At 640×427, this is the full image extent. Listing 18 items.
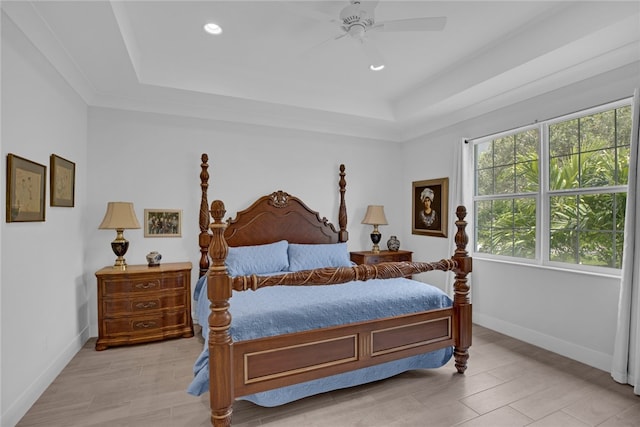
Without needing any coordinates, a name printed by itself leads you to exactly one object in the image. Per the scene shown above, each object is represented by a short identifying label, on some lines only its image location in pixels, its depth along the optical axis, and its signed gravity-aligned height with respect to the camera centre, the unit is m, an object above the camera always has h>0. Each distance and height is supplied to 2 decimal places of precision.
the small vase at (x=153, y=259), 3.64 -0.53
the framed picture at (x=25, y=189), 2.08 +0.15
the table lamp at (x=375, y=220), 4.84 -0.10
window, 2.96 +0.27
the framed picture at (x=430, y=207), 4.55 +0.10
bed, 1.96 -0.82
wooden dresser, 3.30 -0.96
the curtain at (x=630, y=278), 2.59 -0.50
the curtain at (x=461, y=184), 4.18 +0.39
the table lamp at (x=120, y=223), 3.41 -0.12
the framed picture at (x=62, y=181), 2.73 +0.26
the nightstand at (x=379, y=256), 4.56 -0.62
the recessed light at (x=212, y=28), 2.79 +1.58
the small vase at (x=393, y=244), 4.95 -0.46
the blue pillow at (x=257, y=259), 3.65 -0.54
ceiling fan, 2.31 +1.38
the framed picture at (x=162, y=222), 3.86 -0.13
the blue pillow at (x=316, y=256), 3.98 -0.54
